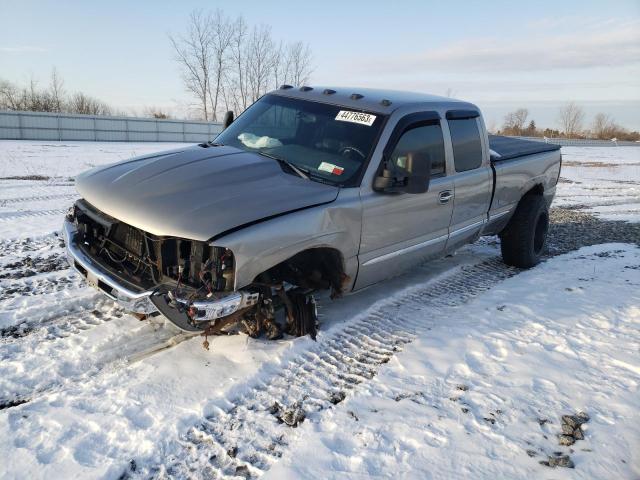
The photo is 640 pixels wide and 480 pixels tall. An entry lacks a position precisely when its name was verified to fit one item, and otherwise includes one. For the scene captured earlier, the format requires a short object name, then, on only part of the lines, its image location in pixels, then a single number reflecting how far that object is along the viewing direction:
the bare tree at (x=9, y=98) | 43.84
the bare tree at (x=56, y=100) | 44.56
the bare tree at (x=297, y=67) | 42.06
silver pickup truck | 3.03
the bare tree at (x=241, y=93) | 43.00
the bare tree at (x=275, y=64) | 42.41
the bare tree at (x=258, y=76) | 42.56
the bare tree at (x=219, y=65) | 43.00
